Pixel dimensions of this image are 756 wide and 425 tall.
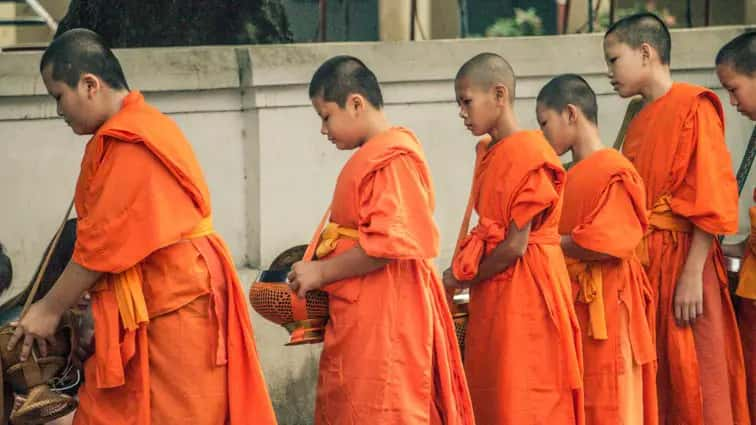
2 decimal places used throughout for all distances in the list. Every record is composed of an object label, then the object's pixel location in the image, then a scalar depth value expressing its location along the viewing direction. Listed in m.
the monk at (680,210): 13.24
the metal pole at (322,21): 17.27
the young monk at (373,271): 10.74
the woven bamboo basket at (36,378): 10.02
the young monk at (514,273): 11.96
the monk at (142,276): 9.90
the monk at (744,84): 13.45
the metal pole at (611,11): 19.23
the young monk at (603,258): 12.73
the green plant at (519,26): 27.37
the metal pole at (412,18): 17.31
